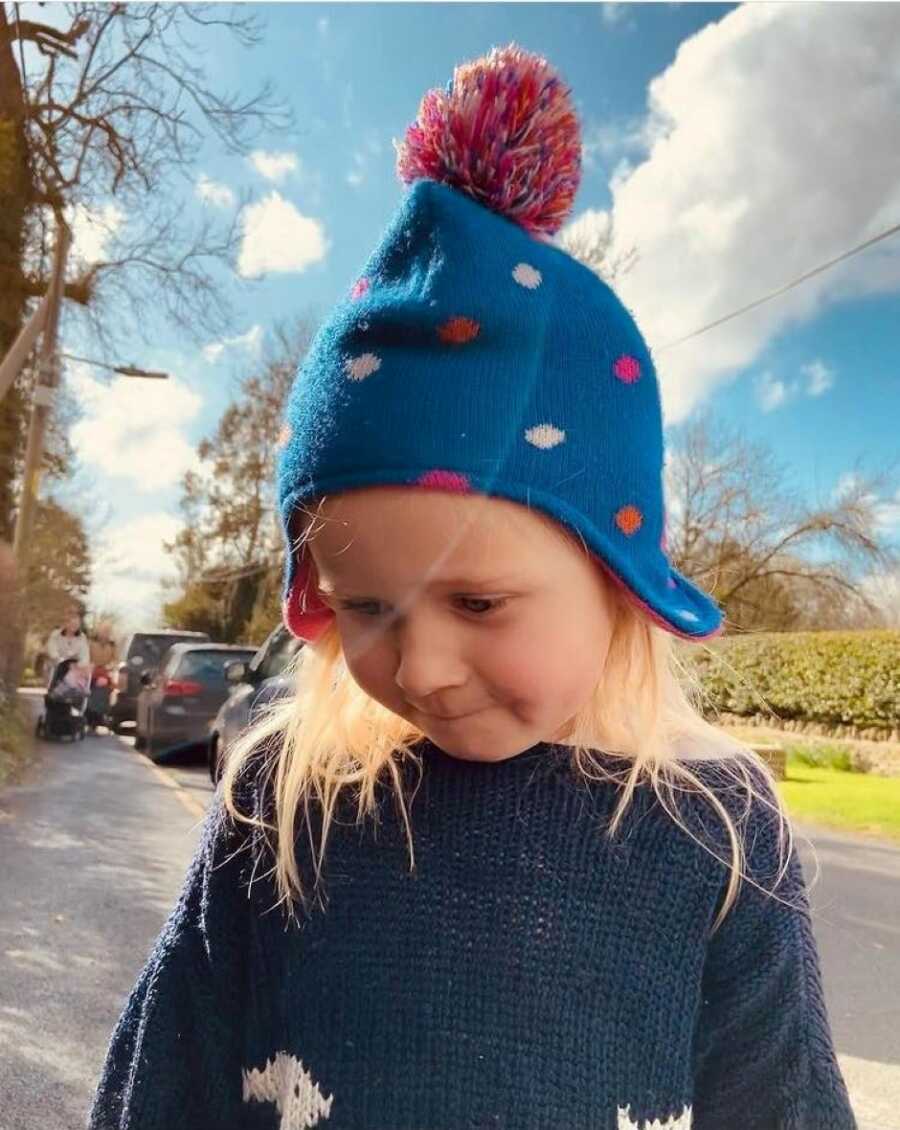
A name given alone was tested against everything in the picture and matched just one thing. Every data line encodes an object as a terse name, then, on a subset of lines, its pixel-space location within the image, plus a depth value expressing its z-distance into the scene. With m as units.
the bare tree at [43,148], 10.12
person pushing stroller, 11.12
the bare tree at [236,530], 20.89
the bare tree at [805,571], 11.86
